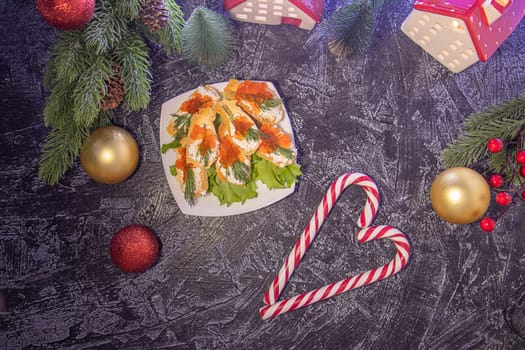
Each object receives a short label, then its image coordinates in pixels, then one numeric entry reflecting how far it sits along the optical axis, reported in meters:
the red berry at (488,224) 0.71
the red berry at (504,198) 0.70
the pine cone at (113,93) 0.66
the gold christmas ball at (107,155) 0.68
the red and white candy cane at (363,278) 0.70
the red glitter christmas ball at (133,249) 0.68
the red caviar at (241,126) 0.68
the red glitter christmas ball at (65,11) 0.57
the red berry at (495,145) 0.66
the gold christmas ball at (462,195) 0.69
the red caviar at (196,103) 0.69
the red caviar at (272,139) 0.69
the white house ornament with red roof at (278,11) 0.72
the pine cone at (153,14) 0.64
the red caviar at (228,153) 0.68
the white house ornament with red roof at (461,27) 0.68
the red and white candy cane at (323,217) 0.71
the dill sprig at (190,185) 0.69
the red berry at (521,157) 0.66
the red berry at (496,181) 0.70
